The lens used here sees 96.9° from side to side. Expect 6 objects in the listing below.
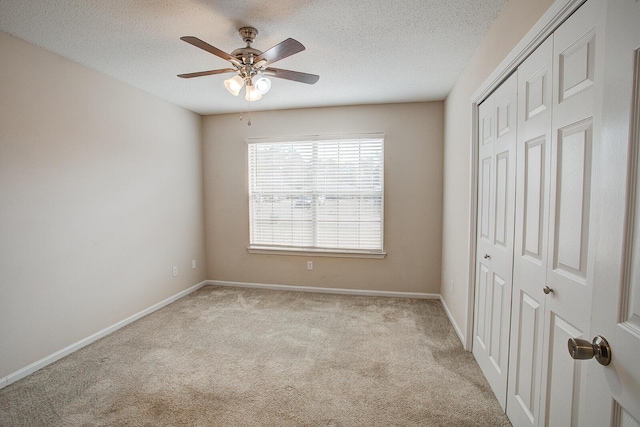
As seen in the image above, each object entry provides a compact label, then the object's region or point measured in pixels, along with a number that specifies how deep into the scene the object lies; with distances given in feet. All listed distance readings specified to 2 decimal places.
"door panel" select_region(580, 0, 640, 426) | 2.24
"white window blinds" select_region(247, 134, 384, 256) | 12.53
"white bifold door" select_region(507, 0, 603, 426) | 3.44
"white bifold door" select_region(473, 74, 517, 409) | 5.62
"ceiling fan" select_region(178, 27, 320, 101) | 6.00
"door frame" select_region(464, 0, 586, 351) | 3.89
